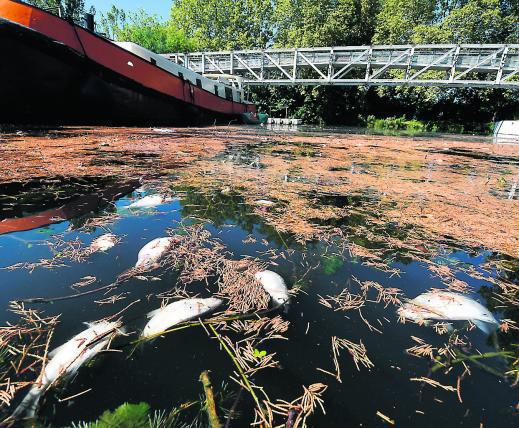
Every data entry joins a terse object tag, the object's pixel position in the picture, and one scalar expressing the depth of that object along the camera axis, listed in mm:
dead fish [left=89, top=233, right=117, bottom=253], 1353
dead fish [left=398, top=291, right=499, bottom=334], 1016
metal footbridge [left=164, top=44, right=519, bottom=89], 17719
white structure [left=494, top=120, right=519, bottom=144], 16219
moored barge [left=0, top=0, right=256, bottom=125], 6027
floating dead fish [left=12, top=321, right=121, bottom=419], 634
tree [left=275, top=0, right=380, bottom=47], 27016
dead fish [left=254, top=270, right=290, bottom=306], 1077
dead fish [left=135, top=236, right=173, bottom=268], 1259
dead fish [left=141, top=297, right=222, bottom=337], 884
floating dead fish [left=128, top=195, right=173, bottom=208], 2000
